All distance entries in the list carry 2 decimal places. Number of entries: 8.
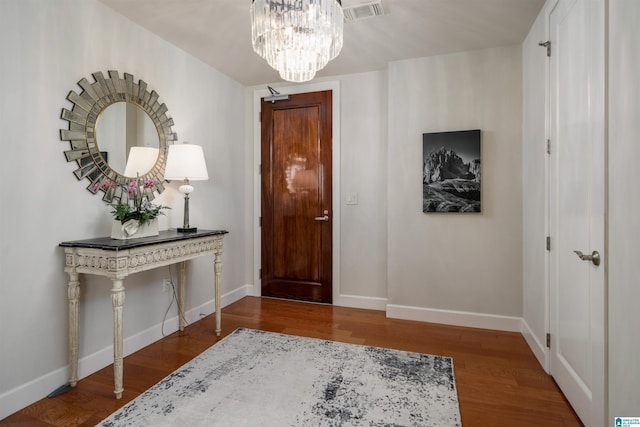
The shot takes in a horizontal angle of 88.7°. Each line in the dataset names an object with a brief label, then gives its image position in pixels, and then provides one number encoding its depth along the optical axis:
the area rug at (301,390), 1.79
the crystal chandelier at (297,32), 1.71
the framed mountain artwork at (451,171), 3.11
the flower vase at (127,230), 2.20
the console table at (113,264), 1.97
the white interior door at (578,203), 1.58
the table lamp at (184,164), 2.67
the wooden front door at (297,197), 3.82
